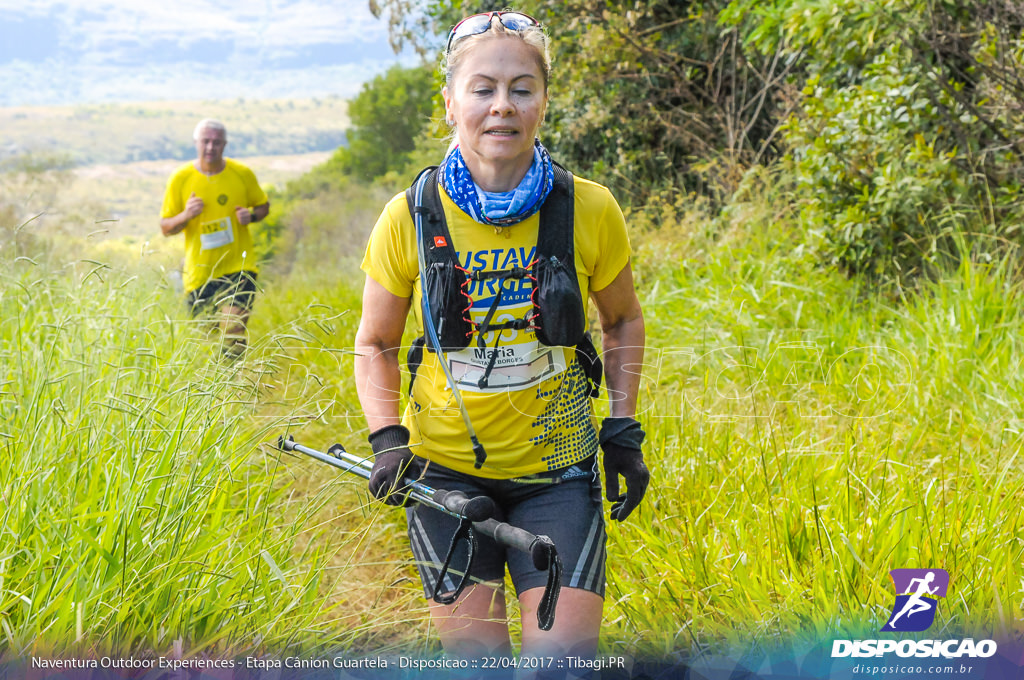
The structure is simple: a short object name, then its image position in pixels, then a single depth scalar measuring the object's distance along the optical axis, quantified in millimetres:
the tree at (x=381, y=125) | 40156
